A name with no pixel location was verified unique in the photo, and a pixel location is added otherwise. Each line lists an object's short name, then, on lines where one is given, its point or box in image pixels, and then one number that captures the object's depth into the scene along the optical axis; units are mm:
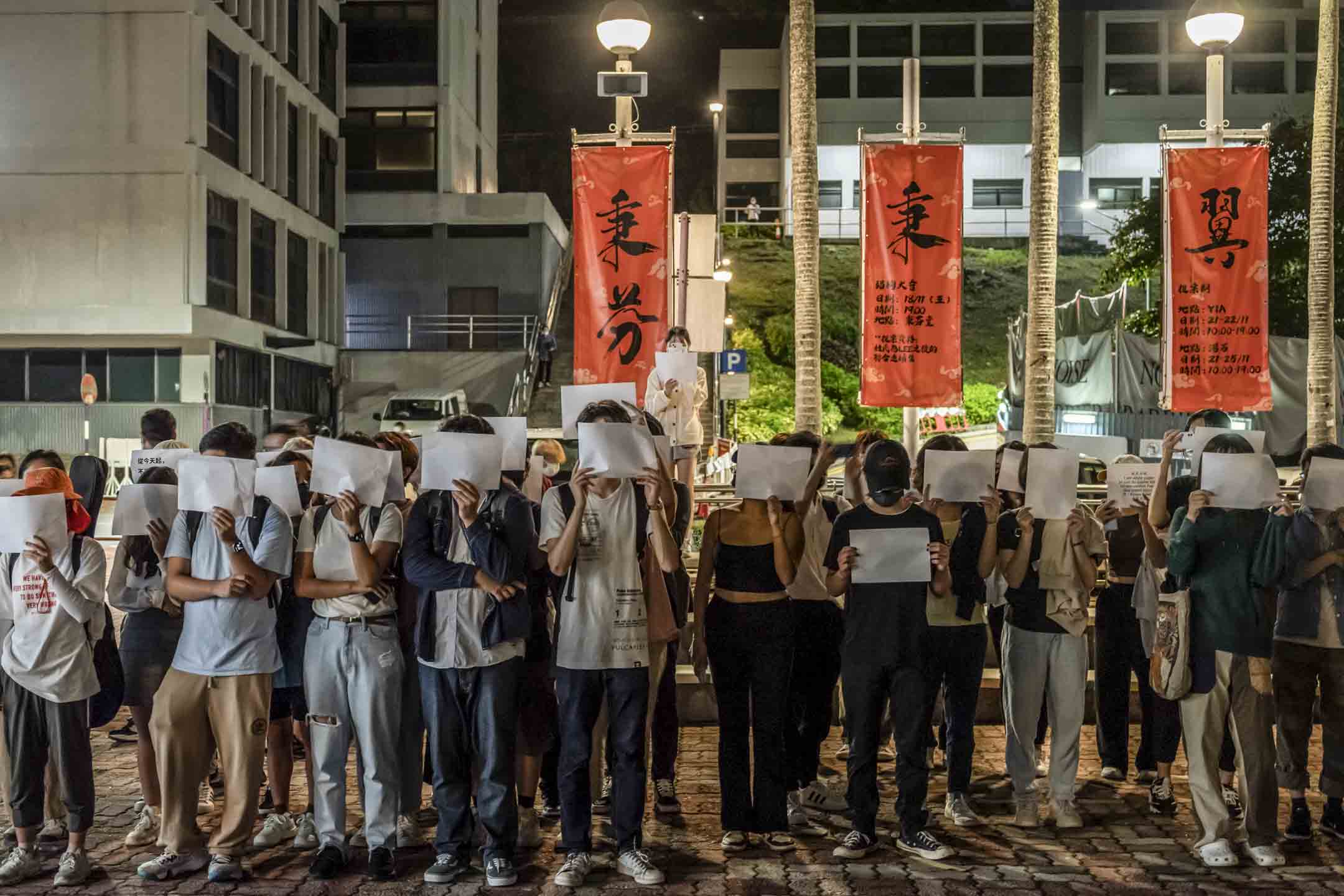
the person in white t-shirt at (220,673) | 6566
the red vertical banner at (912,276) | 12398
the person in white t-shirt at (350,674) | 6586
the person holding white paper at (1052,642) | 7559
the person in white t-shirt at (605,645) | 6602
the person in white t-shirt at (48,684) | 6617
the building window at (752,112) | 57375
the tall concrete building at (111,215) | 31469
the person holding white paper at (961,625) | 7504
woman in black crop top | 6957
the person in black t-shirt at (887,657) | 6910
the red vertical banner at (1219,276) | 13070
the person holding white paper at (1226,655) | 6945
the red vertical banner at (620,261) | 11242
